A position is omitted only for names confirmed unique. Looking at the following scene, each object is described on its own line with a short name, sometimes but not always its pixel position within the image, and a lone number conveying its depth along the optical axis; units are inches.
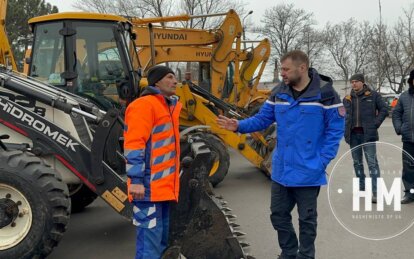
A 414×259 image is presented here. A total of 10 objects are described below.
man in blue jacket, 143.6
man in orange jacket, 128.3
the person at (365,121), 252.4
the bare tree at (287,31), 1862.7
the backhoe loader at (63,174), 153.6
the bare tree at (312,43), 1881.2
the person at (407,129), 247.2
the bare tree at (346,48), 1887.3
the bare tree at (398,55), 1560.0
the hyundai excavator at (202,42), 406.0
